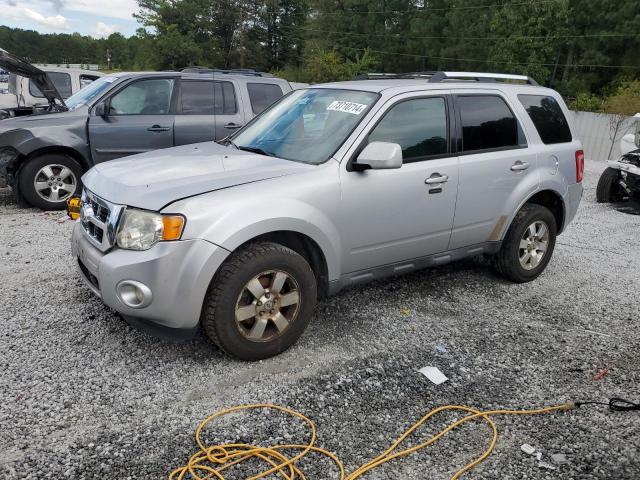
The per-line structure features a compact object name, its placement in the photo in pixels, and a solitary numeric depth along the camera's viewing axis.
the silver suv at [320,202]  3.25
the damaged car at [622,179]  9.00
